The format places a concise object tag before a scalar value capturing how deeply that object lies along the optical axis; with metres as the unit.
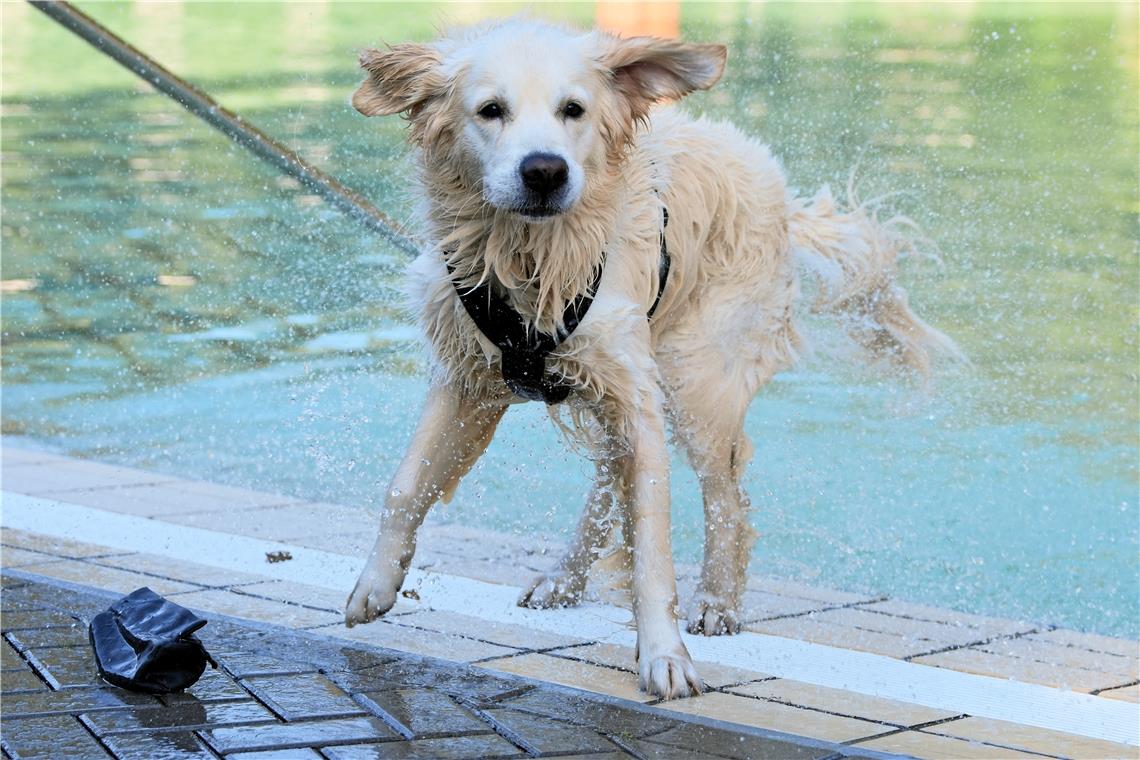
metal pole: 9.07
